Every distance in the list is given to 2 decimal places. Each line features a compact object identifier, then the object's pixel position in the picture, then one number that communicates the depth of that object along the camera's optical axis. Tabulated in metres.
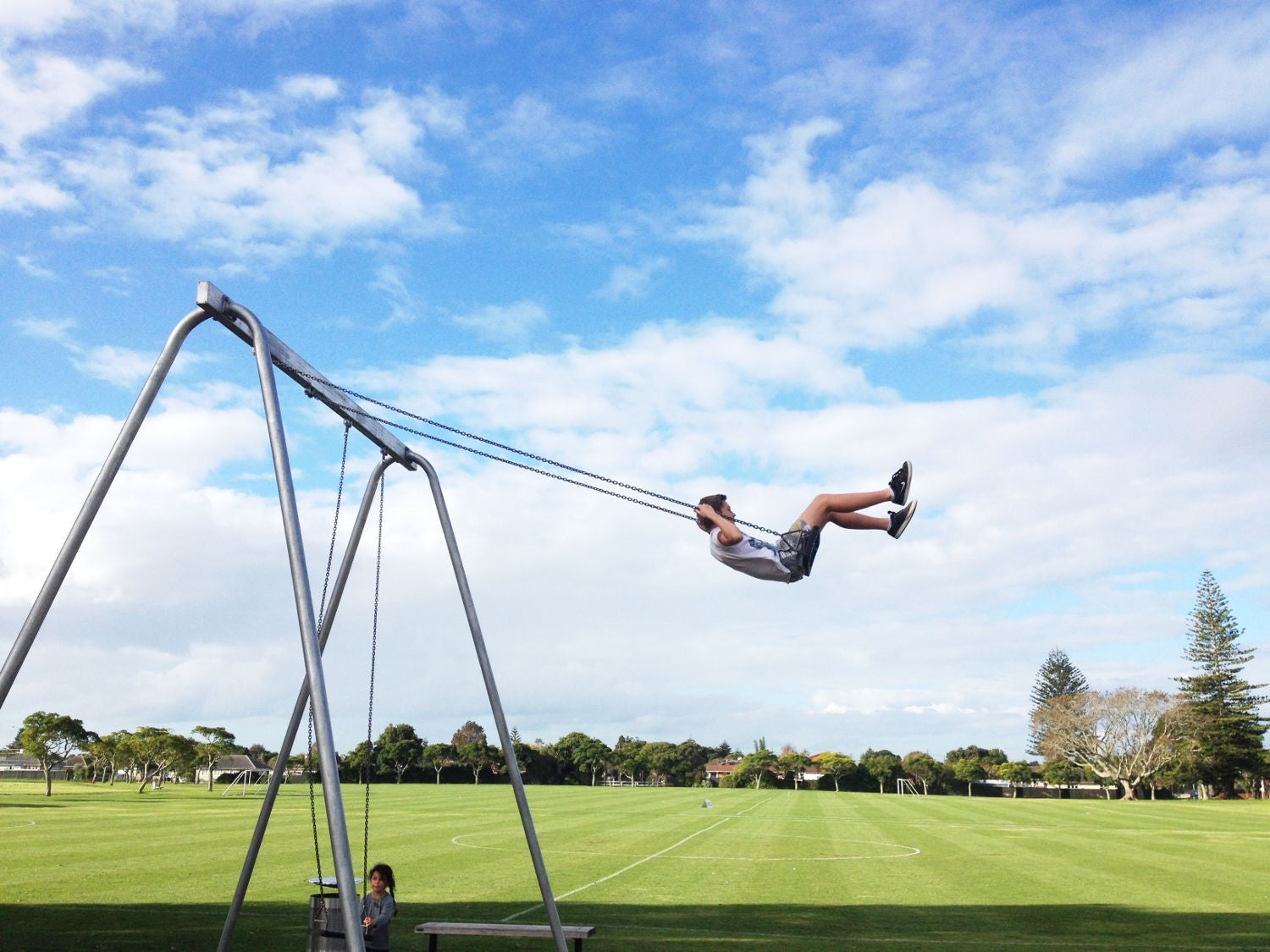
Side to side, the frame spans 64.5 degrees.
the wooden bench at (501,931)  9.16
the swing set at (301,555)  5.50
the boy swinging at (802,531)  7.65
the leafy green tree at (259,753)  95.56
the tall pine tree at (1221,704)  71.19
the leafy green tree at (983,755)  83.88
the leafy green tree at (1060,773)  75.38
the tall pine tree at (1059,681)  99.56
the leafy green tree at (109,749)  54.21
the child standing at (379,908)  8.25
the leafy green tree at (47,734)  46.41
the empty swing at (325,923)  7.04
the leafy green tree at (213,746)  55.50
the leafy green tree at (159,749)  50.78
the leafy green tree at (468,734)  123.69
